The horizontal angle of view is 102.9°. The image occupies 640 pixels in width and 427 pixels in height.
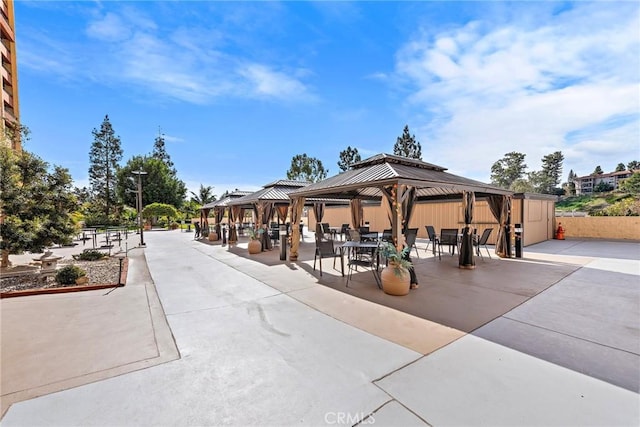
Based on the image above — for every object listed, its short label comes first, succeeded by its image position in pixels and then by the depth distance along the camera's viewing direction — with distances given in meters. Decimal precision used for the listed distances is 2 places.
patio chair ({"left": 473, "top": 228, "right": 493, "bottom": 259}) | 8.16
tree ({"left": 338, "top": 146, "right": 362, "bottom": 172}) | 35.81
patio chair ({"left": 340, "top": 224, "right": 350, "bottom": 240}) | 10.81
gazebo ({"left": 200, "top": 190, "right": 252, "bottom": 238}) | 14.52
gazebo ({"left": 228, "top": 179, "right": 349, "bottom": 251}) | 8.52
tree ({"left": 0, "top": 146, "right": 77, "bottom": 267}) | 5.61
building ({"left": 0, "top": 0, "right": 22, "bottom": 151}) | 15.53
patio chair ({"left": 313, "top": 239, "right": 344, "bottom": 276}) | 6.22
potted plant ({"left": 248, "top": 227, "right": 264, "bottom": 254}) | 9.52
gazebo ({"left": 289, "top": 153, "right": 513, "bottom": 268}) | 5.09
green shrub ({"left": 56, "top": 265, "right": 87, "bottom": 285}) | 5.28
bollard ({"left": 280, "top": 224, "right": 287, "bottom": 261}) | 8.20
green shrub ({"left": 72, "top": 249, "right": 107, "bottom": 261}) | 8.19
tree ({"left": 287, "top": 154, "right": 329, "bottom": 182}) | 34.84
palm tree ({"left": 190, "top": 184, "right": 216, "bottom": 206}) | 38.72
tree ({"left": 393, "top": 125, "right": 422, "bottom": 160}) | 31.92
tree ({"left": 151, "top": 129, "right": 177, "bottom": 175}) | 40.28
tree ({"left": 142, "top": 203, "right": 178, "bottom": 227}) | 27.31
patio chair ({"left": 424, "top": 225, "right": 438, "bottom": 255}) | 8.72
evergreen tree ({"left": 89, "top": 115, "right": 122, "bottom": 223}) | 33.84
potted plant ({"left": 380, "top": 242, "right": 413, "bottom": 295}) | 4.57
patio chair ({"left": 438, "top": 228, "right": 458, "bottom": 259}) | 8.29
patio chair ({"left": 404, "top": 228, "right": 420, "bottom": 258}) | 6.19
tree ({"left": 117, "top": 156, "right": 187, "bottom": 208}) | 30.16
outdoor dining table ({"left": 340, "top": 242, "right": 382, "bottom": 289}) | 5.30
